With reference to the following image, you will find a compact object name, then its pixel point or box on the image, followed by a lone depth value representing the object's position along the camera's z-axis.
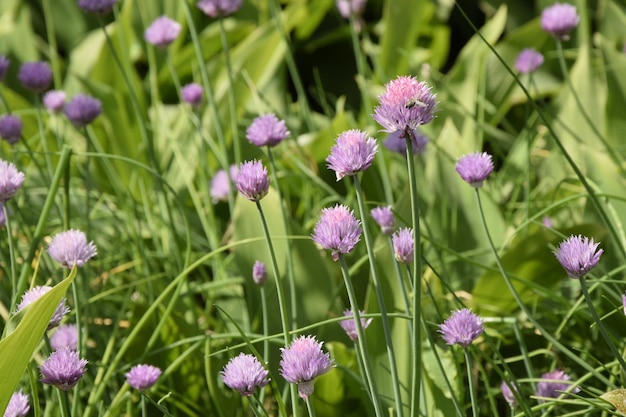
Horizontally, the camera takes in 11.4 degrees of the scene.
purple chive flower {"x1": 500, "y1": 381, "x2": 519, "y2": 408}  1.95
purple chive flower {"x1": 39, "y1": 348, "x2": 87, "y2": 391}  1.81
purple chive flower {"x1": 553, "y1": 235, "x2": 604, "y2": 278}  1.81
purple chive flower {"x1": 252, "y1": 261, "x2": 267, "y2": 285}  2.04
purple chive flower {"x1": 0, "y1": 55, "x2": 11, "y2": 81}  2.27
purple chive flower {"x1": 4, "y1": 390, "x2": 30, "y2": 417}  1.85
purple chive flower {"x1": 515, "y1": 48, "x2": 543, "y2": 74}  2.31
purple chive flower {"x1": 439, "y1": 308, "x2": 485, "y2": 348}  1.83
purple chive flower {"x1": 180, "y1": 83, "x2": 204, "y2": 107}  2.31
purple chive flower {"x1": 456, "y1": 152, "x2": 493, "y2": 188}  1.90
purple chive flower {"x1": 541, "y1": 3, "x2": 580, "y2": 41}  2.22
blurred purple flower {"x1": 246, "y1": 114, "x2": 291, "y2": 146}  2.02
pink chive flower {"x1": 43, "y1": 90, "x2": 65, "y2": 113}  2.38
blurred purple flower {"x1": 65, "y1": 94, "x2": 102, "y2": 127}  2.18
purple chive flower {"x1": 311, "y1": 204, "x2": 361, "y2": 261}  1.77
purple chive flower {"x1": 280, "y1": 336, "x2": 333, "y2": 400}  1.77
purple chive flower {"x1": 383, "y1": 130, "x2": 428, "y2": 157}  2.19
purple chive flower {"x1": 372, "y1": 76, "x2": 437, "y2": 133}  1.72
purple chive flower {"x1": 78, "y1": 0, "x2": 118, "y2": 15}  2.23
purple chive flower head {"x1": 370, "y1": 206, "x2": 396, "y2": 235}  1.98
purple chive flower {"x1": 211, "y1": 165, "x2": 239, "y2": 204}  2.35
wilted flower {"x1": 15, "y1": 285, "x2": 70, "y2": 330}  1.86
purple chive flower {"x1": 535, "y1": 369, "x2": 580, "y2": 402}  1.96
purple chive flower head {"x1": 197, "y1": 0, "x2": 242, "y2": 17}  2.25
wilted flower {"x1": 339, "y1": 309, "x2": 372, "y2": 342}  1.94
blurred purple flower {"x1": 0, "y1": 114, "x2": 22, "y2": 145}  2.16
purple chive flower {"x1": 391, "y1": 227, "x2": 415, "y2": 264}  1.88
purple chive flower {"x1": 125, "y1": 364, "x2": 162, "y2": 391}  1.92
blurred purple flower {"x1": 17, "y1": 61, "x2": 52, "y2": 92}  2.24
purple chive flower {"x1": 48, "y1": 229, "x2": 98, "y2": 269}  1.93
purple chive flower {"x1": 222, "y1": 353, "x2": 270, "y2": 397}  1.80
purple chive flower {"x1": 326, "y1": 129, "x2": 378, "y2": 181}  1.75
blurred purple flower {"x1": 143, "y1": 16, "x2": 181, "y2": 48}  2.32
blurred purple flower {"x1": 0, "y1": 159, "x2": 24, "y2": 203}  1.90
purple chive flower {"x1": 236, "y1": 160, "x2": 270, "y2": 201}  1.82
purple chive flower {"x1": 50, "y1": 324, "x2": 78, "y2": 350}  2.00
